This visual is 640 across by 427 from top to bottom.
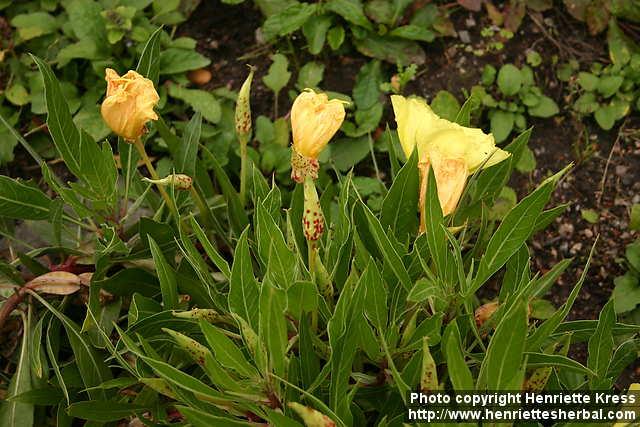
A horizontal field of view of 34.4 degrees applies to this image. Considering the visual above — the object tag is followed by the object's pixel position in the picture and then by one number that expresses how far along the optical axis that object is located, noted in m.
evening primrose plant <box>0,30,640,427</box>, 0.57
